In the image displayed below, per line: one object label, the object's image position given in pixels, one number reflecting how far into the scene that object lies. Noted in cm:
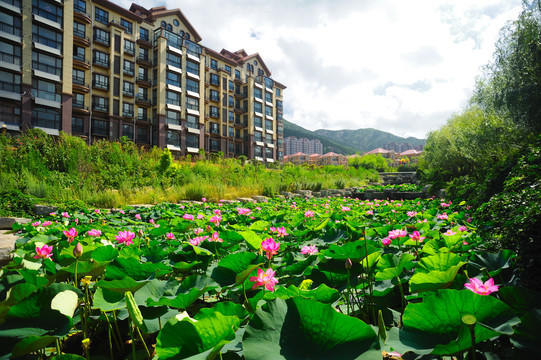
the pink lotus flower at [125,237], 182
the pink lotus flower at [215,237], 163
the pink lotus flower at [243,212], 360
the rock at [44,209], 485
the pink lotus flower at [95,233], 211
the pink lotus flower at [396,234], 162
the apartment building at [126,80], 1955
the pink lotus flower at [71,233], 158
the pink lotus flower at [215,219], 232
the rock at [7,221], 399
